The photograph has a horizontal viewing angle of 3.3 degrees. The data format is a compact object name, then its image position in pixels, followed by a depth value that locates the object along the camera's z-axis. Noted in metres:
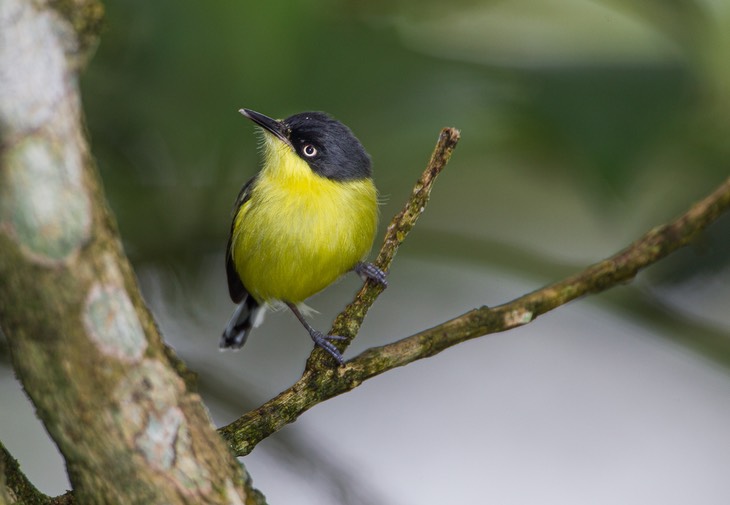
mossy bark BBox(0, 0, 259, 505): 1.94
